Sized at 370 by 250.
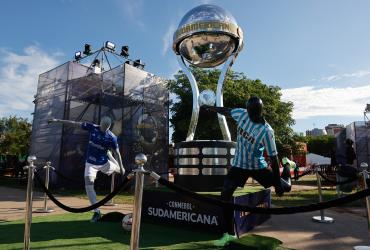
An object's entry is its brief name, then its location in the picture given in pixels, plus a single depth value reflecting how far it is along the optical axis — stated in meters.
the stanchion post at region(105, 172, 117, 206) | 8.17
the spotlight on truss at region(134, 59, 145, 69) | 22.16
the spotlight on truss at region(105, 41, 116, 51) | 21.19
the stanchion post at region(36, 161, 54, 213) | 7.05
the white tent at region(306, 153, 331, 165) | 48.12
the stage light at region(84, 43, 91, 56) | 20.98
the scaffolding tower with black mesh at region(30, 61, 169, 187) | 15.45
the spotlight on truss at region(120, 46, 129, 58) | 21.95
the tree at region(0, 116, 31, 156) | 26.08
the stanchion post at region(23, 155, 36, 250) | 3.47
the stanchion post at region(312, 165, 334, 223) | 5.99
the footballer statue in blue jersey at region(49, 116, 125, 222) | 5.83
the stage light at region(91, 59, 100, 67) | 19.47
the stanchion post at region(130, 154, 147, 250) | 2.54
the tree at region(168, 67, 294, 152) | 16.17
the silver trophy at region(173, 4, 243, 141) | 6.18
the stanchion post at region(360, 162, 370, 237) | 3.74
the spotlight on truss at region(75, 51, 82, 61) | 20.88
